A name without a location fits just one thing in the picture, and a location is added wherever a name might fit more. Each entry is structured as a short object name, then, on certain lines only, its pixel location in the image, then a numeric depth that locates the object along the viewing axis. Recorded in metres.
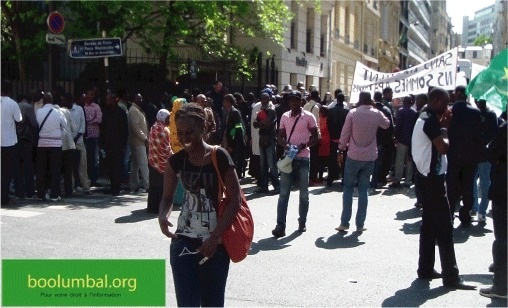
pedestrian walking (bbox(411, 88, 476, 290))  7.43
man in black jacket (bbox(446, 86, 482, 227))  9.90
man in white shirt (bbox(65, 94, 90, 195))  13.89
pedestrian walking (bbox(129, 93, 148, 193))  14.00
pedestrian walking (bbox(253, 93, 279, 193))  14.05
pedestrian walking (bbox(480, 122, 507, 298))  6.75
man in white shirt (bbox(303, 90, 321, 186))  15.87
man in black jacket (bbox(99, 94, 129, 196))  13.63
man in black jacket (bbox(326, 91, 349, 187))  15.95
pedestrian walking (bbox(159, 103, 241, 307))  4.78
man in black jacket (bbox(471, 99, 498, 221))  8.84
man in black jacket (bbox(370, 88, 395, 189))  15.00
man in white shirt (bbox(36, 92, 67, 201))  12.68
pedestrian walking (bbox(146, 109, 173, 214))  11.59
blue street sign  15.06
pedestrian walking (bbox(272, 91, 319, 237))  10.01
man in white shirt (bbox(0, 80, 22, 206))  12.20
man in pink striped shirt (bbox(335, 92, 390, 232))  10.12
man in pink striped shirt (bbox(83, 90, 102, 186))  14.69
